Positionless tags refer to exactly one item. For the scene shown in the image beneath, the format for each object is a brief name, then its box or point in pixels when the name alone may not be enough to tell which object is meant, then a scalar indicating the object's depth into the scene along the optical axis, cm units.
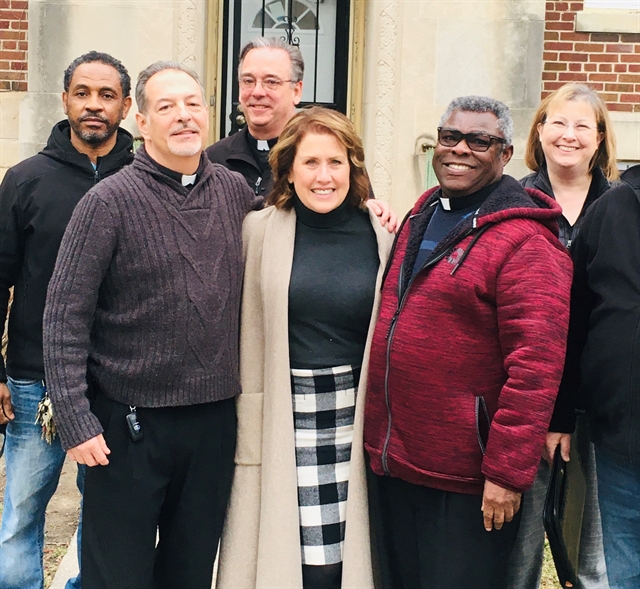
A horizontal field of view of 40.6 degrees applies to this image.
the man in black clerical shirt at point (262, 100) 386
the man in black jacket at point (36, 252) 320
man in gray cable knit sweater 276
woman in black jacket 318
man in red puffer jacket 253
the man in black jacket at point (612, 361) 257
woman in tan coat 294
